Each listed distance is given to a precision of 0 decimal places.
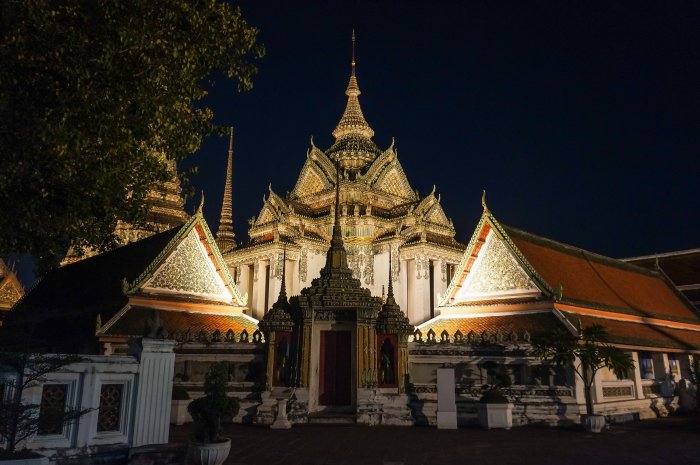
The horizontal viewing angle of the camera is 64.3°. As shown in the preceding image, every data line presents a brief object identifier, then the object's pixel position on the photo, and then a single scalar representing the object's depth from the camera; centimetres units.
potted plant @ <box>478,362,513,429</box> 1273
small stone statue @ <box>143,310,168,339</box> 842
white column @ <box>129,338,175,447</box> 794
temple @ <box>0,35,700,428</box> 1397
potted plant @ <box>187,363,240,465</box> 725
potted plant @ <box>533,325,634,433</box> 1260
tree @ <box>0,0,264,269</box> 780
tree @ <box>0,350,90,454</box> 613
